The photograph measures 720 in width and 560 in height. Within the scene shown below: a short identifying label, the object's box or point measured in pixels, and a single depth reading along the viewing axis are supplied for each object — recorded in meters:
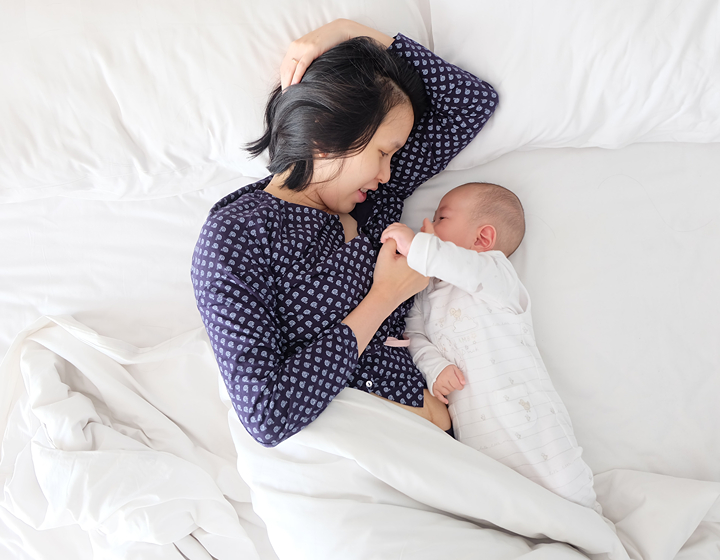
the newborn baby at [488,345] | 1.07
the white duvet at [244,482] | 0.98
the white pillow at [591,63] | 1.12
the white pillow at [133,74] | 1.16
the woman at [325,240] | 0.97
